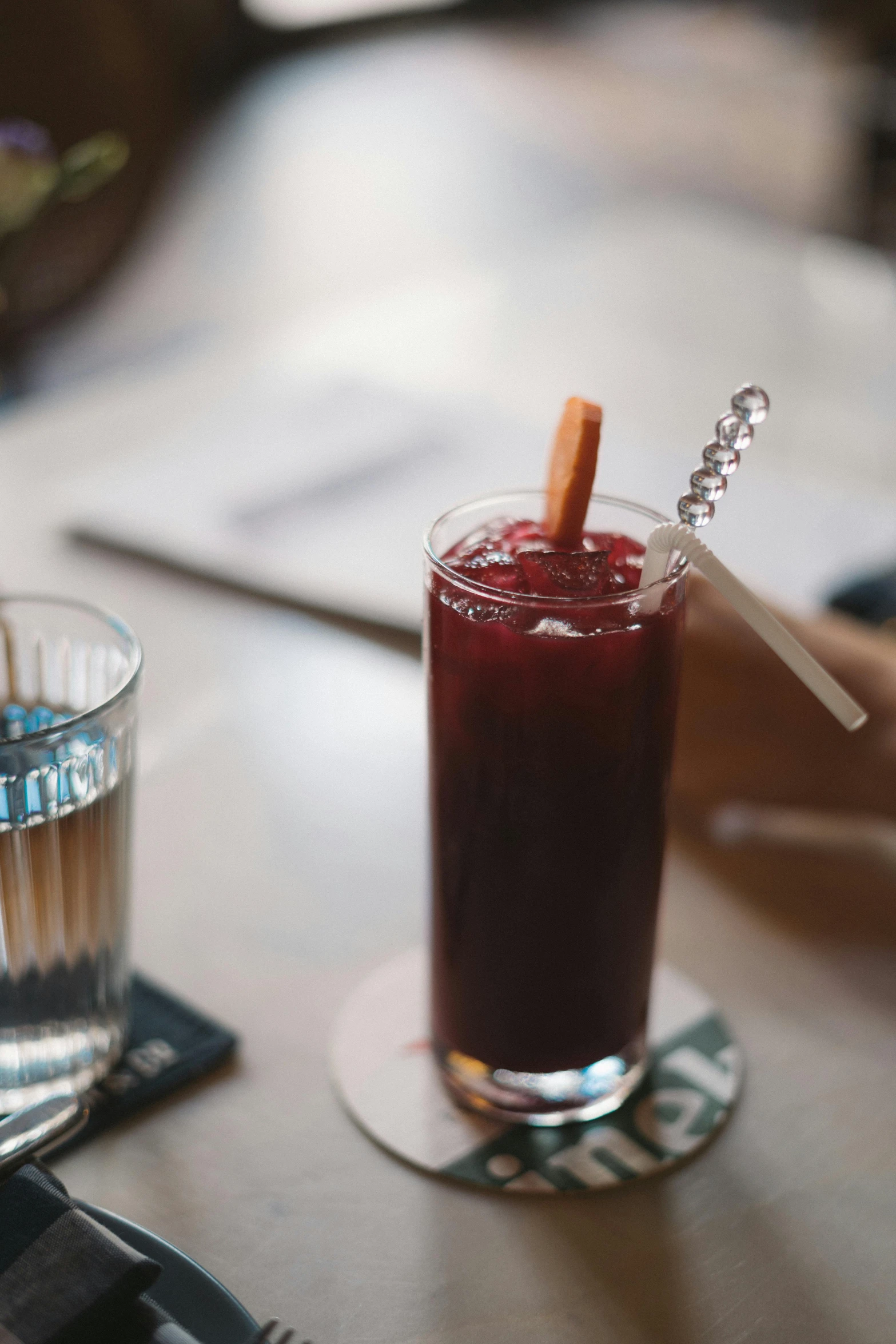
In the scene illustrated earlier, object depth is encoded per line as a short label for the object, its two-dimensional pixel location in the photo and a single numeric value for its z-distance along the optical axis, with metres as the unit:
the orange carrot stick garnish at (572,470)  0.52
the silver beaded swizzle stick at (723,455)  0.45
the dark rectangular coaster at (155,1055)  0.58
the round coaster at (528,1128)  0.56
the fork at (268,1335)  0.45
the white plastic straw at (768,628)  0.48
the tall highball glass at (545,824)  0.52
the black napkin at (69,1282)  0.43
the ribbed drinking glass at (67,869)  0.53
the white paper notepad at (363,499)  1.01
